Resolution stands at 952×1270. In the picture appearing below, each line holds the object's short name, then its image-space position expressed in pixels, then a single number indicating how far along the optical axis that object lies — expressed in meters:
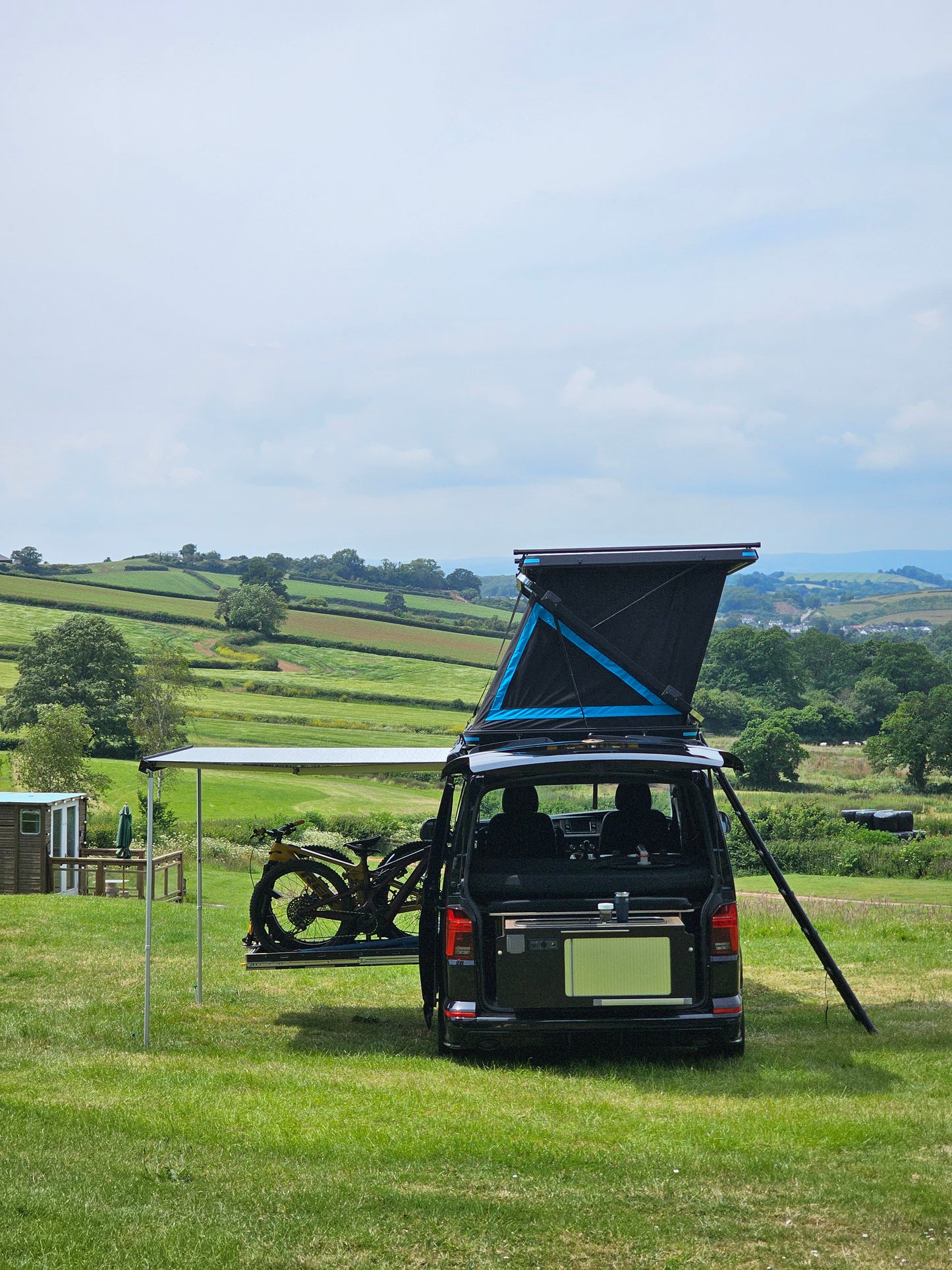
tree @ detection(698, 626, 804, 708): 118.38
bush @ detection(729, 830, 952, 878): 49.78
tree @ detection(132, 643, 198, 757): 67.25
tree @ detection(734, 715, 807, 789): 84.00
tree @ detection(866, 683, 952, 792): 89.25
